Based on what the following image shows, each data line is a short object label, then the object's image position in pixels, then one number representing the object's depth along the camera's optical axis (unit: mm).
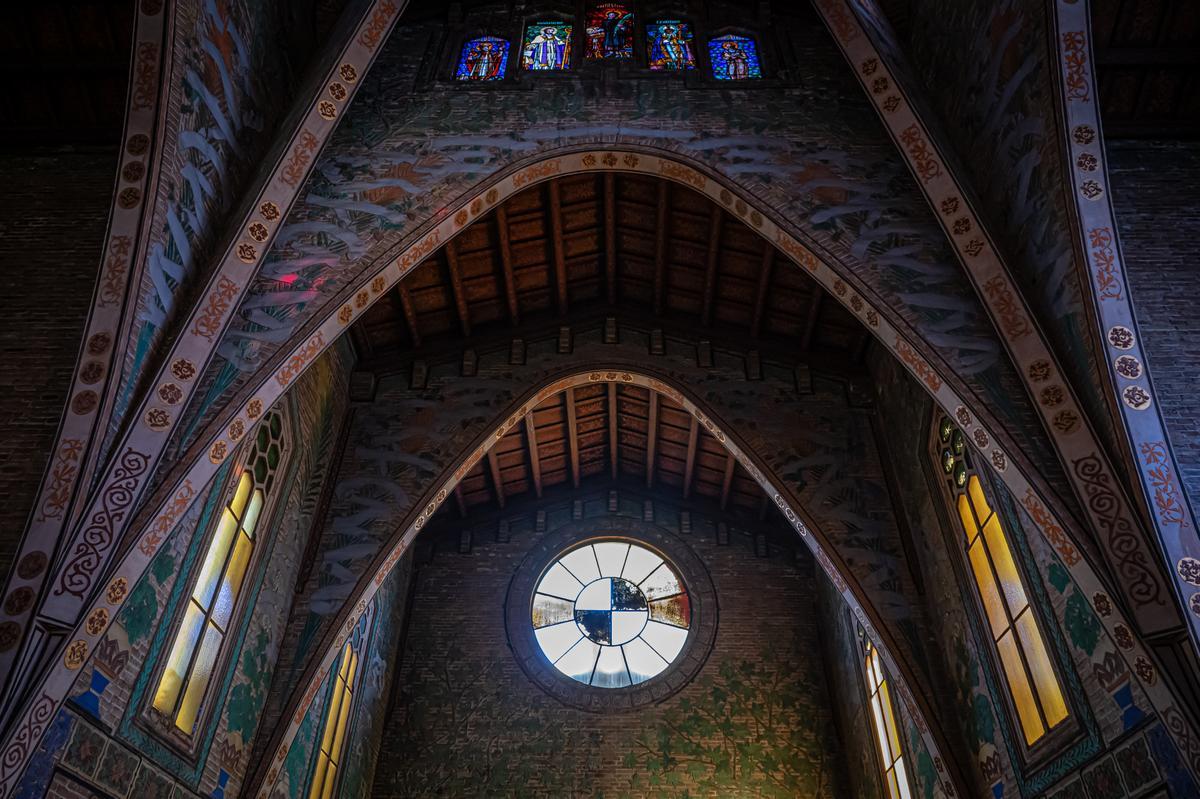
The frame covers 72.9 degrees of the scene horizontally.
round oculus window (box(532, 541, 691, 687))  14602
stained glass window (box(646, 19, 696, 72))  11039
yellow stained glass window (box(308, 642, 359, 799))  11211
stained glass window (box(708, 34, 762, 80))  10859
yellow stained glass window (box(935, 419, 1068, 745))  7668
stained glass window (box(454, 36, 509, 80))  10961
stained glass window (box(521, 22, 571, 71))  11094
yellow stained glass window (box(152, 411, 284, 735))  7934
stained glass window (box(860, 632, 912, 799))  10891
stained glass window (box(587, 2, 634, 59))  11289
